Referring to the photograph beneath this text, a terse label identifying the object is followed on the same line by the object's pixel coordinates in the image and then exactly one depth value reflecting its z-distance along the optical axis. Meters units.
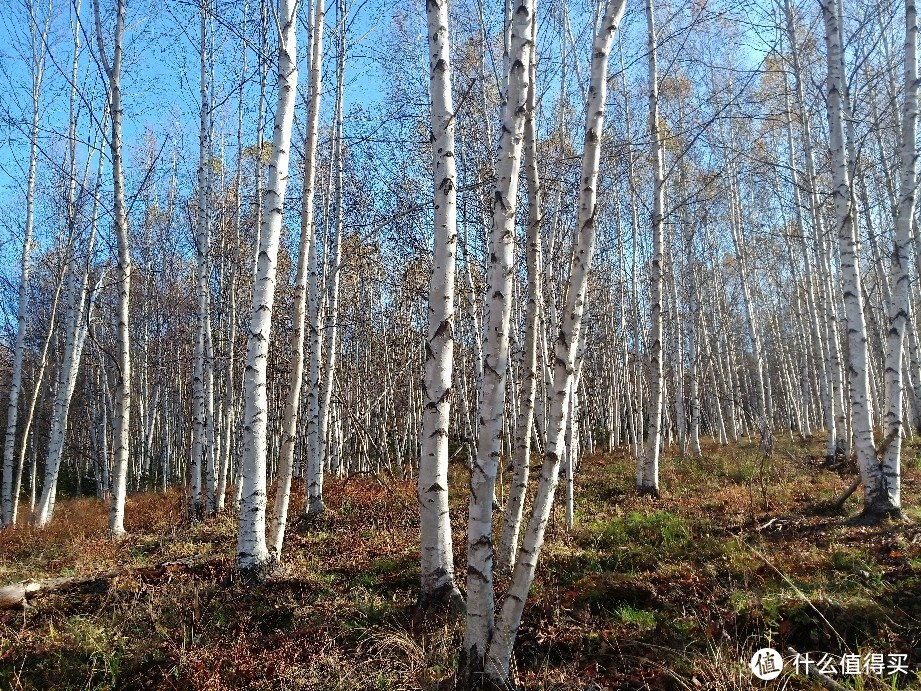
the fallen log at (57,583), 5.47
